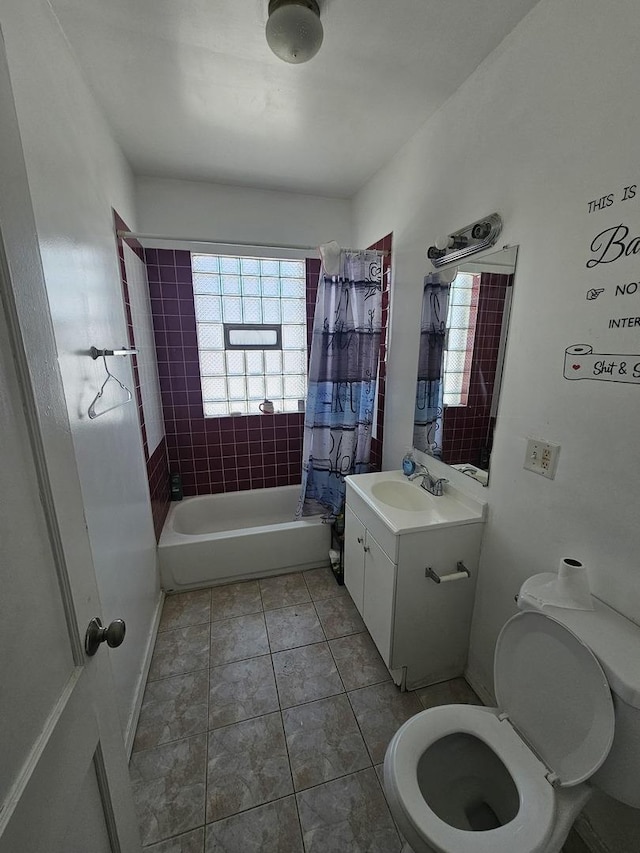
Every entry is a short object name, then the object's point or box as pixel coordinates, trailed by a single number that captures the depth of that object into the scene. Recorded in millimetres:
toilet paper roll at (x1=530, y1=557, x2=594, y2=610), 1023
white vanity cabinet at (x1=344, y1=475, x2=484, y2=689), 1479
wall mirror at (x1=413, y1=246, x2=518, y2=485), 1425
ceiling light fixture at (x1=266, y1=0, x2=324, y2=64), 1076
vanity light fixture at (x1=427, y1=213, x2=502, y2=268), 1362
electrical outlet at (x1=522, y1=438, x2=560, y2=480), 1193
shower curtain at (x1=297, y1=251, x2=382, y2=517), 2258
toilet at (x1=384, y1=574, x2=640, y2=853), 838
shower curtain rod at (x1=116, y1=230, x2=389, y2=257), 1851
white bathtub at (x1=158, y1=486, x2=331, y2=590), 2248
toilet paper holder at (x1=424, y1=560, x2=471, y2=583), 1454
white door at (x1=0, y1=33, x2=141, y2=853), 471
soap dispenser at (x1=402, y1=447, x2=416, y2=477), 1982
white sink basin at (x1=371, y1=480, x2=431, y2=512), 1826
